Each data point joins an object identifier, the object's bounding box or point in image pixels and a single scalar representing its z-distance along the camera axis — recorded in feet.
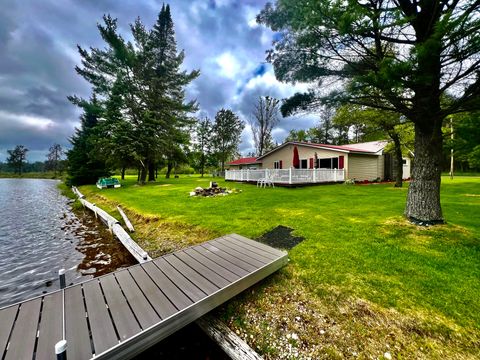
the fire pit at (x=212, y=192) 37.63
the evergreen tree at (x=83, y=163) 74.84
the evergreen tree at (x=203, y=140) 128.88
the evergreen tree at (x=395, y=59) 10.67
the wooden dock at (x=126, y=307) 5.80
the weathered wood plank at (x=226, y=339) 6.50
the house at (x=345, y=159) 54.03
